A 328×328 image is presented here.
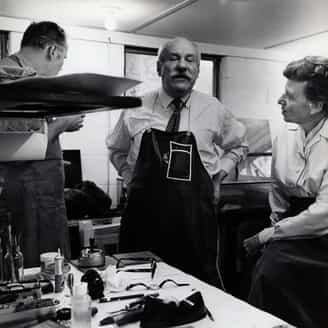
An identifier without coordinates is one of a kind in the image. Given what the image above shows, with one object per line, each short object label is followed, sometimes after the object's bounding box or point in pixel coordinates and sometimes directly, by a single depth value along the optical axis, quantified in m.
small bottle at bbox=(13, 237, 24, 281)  1.64
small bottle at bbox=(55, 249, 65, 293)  1.58
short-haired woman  2.01
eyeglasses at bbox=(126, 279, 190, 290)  1.61
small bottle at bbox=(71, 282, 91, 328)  1.24
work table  1.32
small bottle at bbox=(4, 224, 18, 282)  1.60
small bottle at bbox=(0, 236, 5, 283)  1.59
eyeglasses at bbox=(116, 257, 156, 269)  1.88
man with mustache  2.39
